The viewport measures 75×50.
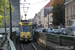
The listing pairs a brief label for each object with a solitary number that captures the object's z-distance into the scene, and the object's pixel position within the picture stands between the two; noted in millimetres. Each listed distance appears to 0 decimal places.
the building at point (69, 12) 35250
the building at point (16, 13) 54062
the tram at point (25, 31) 18450
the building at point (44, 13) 77688
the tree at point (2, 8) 30166
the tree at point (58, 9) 48000
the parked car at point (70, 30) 22134
